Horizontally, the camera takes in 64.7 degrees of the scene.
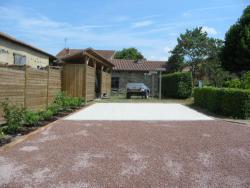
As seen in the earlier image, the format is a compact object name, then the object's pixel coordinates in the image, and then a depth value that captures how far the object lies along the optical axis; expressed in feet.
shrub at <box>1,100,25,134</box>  17.74
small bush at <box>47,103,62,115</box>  25.57
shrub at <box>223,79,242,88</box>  33.38
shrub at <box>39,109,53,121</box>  22.59
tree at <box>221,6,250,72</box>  62.62
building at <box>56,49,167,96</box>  78.91
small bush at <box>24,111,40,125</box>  19.69
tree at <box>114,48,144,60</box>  151.07
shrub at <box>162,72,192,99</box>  50.31
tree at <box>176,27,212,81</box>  77.39
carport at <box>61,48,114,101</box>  37.48
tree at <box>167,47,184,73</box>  78.84
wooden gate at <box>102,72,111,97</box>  51.96
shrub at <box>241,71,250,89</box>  31.96
